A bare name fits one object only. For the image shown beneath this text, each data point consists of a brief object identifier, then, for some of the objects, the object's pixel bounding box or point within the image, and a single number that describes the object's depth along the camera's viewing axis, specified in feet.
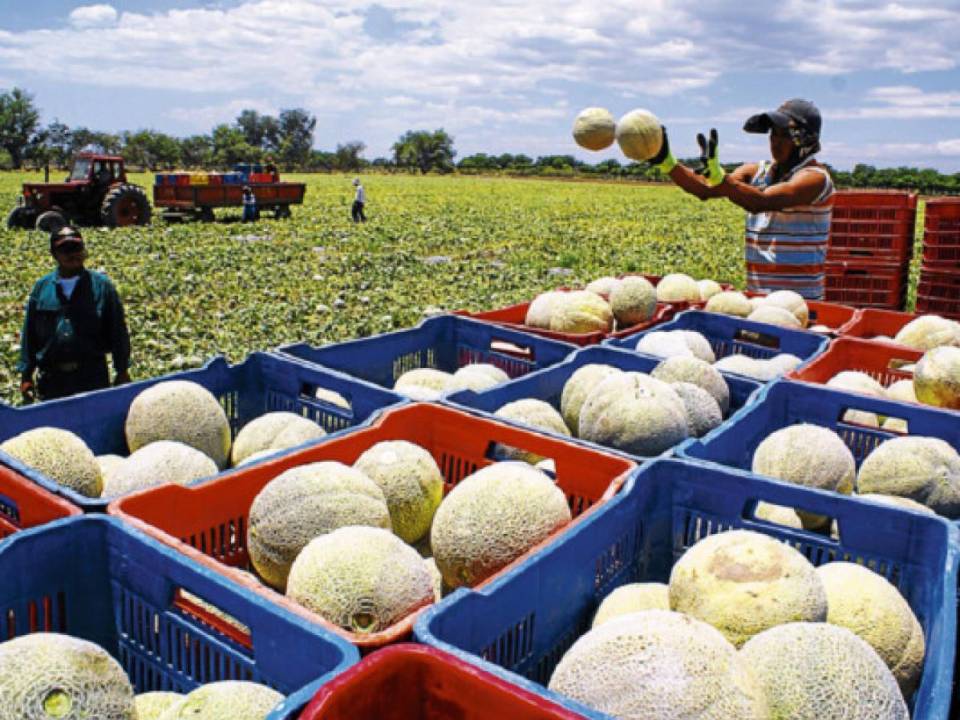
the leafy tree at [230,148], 311.06
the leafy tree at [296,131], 380.99
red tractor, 67.67
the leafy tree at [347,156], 343.05
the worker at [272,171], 91.98
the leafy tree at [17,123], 271.49
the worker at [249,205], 77.61
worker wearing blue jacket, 15.85
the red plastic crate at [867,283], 25.80
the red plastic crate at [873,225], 25.48
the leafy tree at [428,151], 353.92
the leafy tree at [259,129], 384.27
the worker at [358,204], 84.33
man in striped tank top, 19.48
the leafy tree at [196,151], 329.93
